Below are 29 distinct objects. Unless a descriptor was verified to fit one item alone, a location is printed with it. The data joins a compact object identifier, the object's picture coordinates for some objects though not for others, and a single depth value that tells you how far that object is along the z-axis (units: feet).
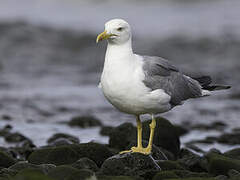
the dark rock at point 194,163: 48.73
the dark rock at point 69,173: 36.14
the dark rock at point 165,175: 38.67
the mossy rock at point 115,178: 36.83
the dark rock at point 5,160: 45.88
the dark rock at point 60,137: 59.88
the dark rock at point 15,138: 61.16
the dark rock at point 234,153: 51.83
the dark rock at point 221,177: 39.91
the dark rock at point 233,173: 40.88
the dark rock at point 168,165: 44.19
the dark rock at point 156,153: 47.98
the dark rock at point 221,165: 43.47
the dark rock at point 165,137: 54.90
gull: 42.78
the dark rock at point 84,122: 71.00
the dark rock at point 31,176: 30.89
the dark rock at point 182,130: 68.74
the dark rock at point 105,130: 65.71
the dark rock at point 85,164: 43.33
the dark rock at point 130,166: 41.97
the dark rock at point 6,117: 73.77
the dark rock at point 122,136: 55.21
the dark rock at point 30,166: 40.47
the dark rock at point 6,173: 38.07
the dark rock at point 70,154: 46.44
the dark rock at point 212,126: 71.56
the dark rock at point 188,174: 40.09
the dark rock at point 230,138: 62.90
